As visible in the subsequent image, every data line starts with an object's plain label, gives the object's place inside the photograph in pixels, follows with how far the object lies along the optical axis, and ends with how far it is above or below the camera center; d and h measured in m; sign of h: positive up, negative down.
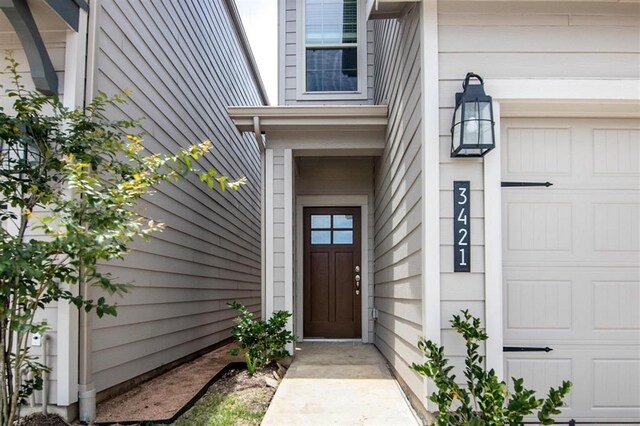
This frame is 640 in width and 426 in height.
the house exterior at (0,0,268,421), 3.13 +1.02
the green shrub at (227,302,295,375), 4.55 -0.77
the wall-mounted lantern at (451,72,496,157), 2.64 +0.71
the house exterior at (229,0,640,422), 2.79 +0.35
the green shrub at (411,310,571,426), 2.09 -0.59
